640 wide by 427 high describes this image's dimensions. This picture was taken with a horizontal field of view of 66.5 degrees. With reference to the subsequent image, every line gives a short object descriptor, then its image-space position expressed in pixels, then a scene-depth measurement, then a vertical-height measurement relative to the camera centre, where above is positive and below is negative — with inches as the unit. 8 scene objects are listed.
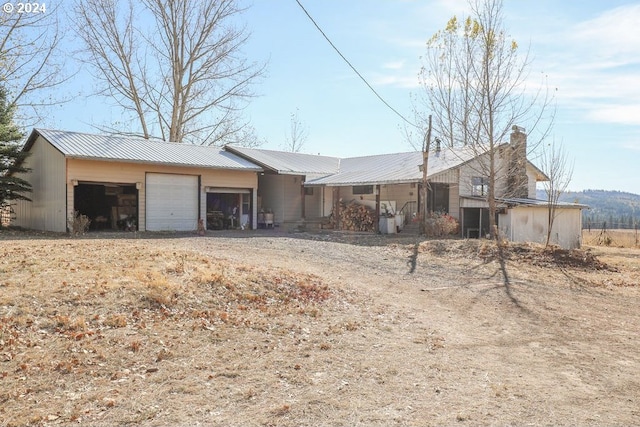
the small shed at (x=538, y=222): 784.3 -15.2
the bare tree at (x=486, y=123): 679.7 +143.7
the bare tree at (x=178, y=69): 1154.7 +338.1
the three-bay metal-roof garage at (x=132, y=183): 697.0 +40.4
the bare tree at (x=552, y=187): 680.7 +37.1
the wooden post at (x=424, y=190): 751.1 +33.8
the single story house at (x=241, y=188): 723.4 +39.4
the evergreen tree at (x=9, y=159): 742.7 +78.6
